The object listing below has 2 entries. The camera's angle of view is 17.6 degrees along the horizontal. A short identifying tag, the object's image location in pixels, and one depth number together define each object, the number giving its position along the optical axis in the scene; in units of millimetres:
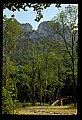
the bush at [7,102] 6504
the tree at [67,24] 17266
